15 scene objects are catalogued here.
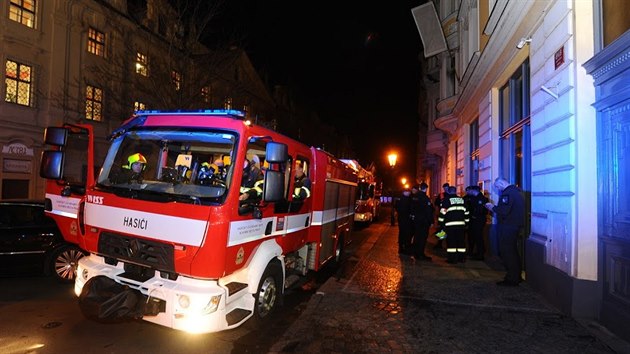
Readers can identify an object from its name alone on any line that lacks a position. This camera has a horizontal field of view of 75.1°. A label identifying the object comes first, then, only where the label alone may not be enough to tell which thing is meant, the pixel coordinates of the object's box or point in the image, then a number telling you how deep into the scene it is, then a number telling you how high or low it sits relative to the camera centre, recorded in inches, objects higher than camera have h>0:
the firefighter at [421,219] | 366.9 -24.8
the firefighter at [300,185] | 221.8 +2.1
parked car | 258.7 -40.2
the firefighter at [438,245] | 446.9 -58.7
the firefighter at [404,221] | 396.5 -29.9
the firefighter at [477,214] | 365.1 -19.4
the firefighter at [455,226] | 348.5 -28.8
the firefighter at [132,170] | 179.8 +6.6
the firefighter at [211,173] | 168.6 +5.7
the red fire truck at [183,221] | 153.9 -14.5
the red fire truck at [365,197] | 548.2 -12.2
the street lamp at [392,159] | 792.9 +62.5
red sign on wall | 220.4 +75.0
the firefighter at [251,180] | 173.6 +3.1
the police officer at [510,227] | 259.6 -21.3
